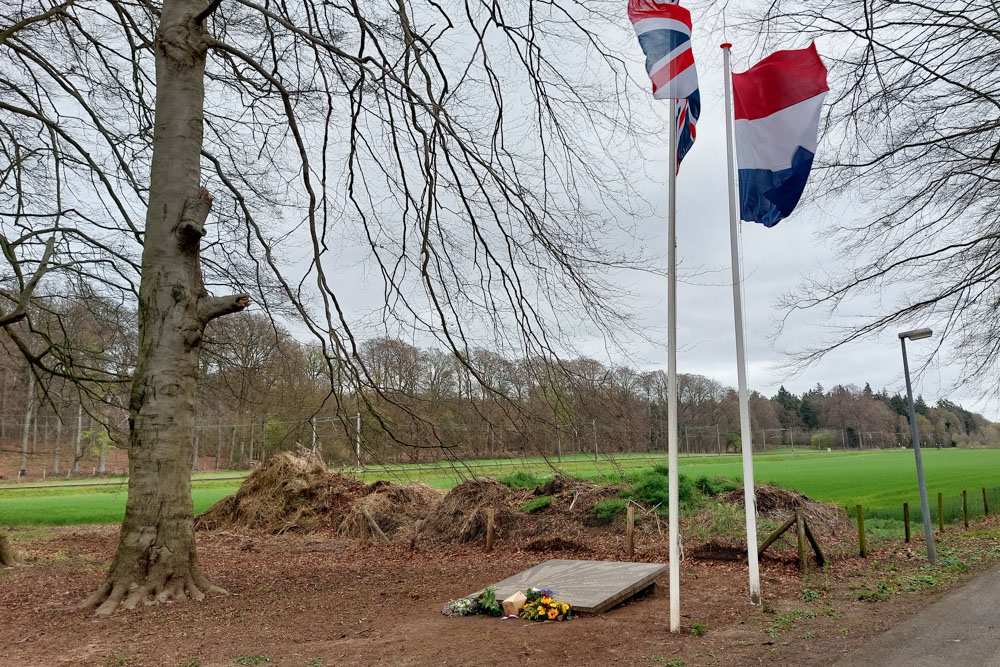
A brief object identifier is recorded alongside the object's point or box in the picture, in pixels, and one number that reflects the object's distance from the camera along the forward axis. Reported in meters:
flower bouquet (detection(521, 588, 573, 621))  7.42
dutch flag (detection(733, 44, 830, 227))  7.80
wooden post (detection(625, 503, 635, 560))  12.80
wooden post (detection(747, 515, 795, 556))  10.62
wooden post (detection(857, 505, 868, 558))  11.70
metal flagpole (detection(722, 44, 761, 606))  7.78
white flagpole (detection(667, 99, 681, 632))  6.61
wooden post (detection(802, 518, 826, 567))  10.69
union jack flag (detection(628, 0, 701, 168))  6.87
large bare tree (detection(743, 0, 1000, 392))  10.60
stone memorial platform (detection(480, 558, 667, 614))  7.78
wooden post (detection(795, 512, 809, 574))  10.66
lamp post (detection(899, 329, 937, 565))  11.16
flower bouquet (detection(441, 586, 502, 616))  7.73
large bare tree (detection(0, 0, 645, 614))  7.69
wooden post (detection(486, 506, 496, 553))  14.54
